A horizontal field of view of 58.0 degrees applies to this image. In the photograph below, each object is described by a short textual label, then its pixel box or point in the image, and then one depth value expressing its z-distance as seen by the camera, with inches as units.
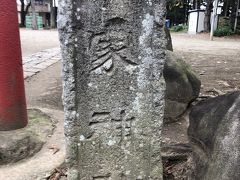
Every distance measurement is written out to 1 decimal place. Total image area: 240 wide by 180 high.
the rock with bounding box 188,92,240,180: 58.4
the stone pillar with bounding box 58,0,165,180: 63.3
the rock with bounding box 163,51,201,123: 115.9
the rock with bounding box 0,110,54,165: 91.0
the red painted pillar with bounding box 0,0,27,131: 92.4
